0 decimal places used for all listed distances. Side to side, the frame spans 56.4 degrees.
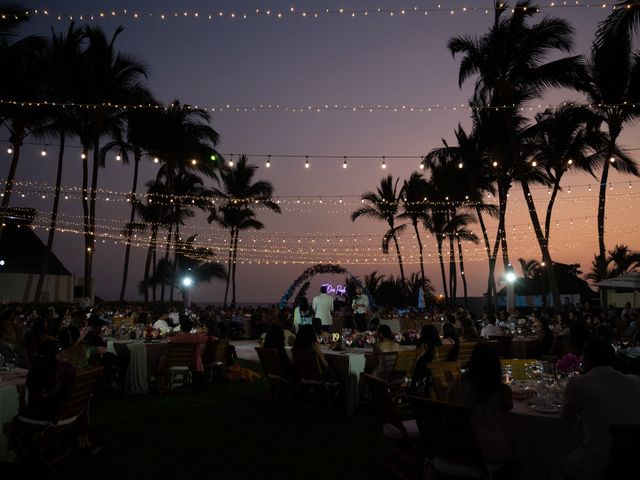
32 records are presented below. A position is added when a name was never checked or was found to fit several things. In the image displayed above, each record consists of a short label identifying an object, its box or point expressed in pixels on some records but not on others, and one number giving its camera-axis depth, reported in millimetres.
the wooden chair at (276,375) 8859
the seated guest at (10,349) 7066
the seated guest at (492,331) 12344
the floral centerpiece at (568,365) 5414
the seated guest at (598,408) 3561
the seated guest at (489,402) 3963
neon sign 25453
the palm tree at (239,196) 37906
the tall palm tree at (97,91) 23781
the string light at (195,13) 10484
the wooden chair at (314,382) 8445
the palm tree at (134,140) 26703
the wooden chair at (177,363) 10188
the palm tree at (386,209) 37188
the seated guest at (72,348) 7160
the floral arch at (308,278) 23656
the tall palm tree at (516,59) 19188
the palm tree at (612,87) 20266
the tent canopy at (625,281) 16598
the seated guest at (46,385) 5324
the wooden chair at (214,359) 11461
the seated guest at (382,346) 8750
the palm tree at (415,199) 35562
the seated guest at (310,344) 8531
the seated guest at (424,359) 7848
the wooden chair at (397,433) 4805
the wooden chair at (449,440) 3760
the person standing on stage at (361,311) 16844
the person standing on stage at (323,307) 13969
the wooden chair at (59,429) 5336
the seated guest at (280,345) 8976
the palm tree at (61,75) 22906
